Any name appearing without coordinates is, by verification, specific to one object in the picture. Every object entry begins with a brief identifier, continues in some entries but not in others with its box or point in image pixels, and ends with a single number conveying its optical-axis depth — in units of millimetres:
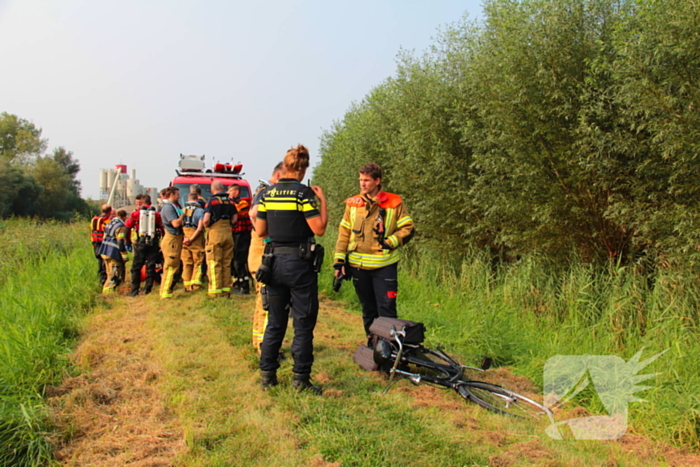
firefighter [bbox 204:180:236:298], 7980
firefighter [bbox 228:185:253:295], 8758
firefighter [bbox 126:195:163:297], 8344
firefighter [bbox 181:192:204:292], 8344
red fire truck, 11500
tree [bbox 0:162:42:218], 35656
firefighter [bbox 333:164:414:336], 4781
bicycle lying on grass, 3881
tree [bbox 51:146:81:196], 60469
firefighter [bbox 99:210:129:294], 8797
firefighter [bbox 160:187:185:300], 8211
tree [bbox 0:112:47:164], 53444
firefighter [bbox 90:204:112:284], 9461
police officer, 4004
